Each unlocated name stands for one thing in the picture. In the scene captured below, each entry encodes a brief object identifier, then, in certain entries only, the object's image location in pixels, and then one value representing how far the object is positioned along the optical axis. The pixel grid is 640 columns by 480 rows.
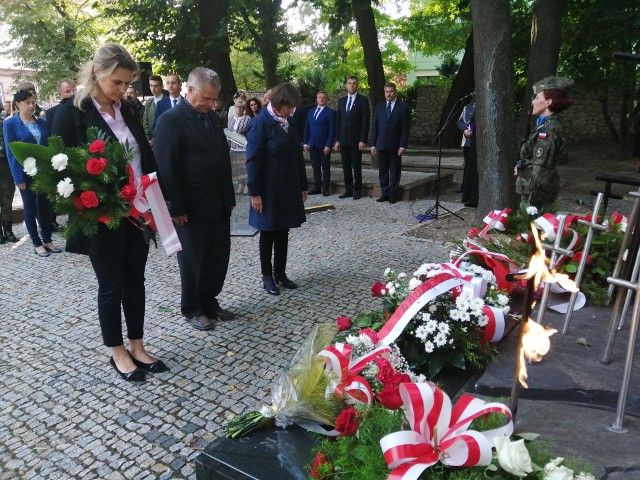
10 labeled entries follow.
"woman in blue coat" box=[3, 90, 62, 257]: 6.06
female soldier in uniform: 4.16
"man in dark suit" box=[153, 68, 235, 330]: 3.60
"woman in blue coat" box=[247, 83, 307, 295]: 4.50
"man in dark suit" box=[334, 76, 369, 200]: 9.30
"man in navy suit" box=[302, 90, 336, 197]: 9.77
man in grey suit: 8.20
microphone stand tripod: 7.87
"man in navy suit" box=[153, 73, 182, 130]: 7.77
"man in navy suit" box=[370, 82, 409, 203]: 8.87
